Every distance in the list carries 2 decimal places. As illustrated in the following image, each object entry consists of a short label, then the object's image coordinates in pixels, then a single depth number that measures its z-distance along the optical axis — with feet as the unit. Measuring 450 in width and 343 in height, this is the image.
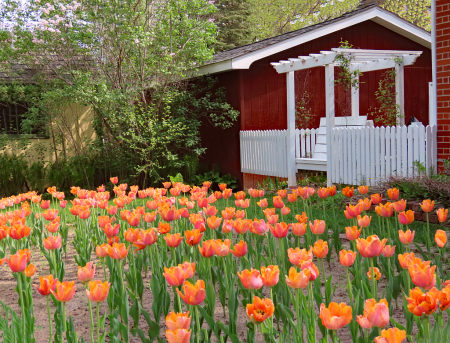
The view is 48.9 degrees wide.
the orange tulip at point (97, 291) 6.99
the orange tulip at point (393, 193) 12.79
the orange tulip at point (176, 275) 7.32
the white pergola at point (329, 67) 32.76
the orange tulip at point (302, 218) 11.27
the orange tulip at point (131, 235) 10.12
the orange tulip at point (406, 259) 7.32
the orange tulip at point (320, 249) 8.48
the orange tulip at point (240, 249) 8.70
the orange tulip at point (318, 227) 10.06
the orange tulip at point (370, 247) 7.72
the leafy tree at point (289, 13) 92.99
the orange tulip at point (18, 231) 11.13
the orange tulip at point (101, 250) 9.65
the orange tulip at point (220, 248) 8.86
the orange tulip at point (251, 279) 7.09
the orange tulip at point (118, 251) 9.08
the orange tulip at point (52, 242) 10.34
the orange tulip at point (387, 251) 8.79
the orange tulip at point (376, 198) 12.92
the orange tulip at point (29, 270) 8.87
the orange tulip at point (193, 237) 9.82
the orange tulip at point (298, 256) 7.83
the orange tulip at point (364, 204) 11.85
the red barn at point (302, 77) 38.01
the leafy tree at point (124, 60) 34.19
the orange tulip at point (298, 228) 10.19
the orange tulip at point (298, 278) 6.75
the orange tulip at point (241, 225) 10.44
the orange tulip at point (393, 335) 4.94
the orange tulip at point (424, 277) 6.46
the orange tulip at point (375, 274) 8.45
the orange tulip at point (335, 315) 5.49
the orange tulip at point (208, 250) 8.96
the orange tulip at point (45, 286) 7.58
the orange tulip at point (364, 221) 10.20
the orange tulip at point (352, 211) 11.34
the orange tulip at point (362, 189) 14.36
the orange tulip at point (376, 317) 5.53
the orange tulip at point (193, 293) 6.53
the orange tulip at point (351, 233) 9.32
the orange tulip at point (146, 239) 9.96
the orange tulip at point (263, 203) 13.57
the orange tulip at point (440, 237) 8.54
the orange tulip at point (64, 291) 7.09
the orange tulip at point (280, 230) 9.61
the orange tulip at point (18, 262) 8.63
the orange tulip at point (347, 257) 7.61
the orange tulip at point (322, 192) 13.93
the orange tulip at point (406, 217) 10.52
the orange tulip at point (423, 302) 5.61
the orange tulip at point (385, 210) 11.20
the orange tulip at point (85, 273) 7.86
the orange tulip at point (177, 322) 5.63
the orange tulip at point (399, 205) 11.43
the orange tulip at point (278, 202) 13.26
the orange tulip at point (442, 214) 10.55
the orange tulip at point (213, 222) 11.21
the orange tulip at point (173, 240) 9.70
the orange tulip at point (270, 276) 7.09
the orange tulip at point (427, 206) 11.48
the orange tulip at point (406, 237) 8.97
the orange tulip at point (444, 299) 5.82
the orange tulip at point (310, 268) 7.11
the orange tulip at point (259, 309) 6.18
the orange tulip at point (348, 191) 13.84
